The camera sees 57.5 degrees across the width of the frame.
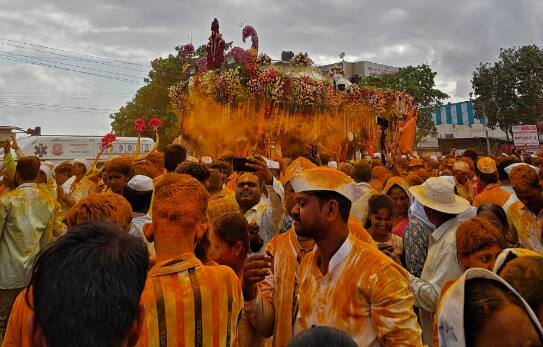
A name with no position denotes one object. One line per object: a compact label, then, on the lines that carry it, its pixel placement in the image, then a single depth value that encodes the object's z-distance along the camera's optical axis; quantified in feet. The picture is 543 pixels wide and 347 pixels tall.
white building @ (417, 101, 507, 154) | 167.60
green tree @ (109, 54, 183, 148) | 118.65
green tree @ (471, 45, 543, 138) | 109.70
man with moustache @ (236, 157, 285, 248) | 14.02
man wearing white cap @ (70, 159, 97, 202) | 22.49
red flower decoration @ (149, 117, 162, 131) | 33.47
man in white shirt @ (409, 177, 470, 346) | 11.53
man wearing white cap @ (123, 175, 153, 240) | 13.65
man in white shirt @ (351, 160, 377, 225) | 18.21
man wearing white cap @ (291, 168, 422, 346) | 7.90
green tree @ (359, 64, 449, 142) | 139.74
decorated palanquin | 49.14
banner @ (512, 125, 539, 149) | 49.01
